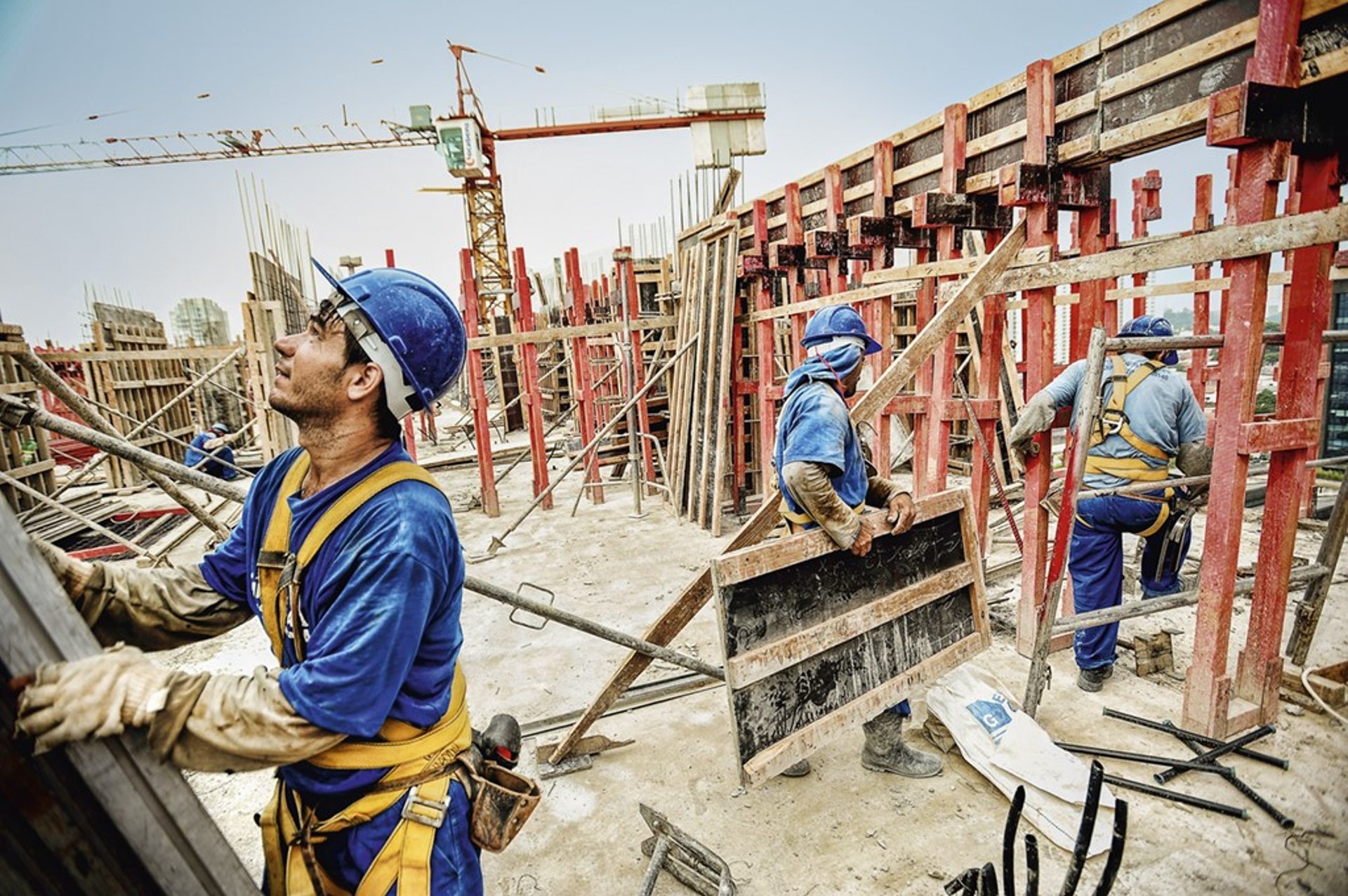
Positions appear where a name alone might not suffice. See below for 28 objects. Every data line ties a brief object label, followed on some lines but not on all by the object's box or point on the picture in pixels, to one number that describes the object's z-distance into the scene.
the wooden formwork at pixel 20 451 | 8.18
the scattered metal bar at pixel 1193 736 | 3.24
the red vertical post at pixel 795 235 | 7.09
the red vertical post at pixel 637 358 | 8.98
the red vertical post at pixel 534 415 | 9.62
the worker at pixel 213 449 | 9.09
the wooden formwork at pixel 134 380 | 11.98
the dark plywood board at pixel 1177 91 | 3.07
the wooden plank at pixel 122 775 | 0.94
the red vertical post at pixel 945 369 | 4.75
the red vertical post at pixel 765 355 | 7.76
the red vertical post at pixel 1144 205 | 9.33
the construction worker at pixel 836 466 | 2.86
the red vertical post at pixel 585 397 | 9.62
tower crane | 25.34
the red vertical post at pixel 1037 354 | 4.05
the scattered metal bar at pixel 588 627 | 2.46
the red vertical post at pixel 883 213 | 5.55
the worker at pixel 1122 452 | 4.02
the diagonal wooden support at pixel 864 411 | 3.13
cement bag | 2.96
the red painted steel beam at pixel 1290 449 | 3.07
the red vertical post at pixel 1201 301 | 7.53
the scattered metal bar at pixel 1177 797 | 2.93
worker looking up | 1.30
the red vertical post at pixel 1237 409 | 2.82
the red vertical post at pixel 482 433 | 9.27
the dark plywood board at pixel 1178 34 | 3.03
